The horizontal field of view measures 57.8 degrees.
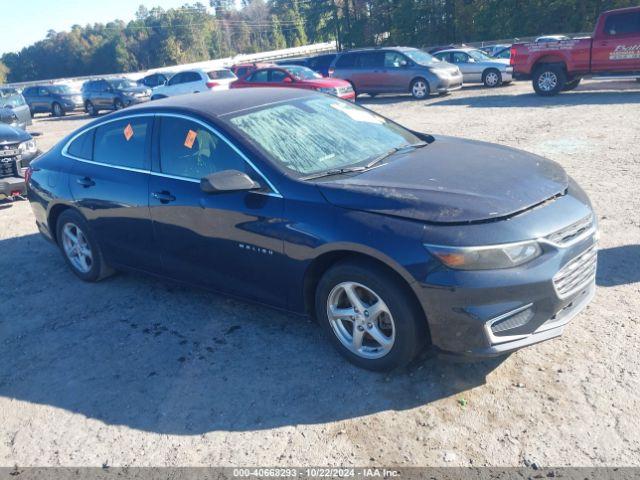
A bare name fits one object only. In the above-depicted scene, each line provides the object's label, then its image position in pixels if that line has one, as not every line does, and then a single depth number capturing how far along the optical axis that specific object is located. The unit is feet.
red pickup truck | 50.39
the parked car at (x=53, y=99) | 92.49
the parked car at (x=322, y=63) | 80.48
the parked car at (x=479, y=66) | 67.41
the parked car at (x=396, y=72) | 63.36
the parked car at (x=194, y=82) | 73.97
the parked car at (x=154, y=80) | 88.02
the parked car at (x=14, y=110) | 54.29
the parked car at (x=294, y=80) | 60.95
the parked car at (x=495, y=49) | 79.62
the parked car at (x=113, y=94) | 81.82
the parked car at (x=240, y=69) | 89.74
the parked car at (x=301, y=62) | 82.94
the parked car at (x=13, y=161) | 27.58
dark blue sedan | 10.64
